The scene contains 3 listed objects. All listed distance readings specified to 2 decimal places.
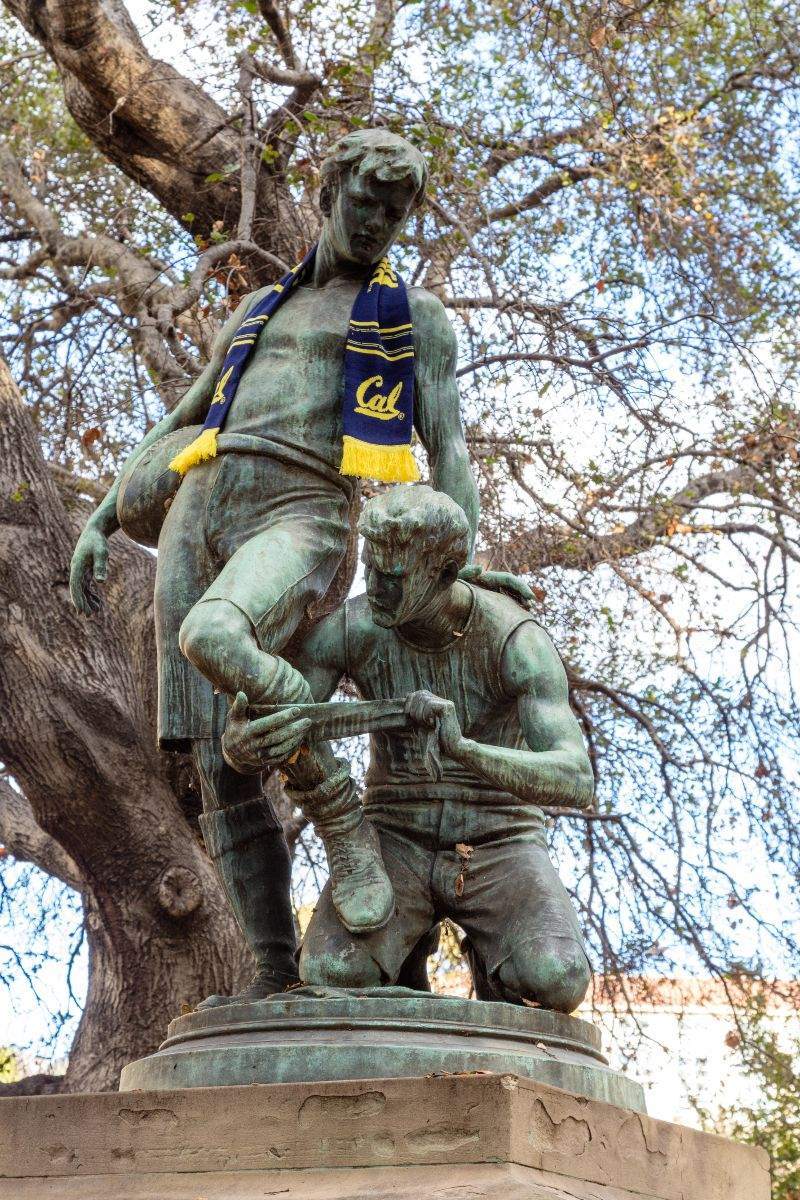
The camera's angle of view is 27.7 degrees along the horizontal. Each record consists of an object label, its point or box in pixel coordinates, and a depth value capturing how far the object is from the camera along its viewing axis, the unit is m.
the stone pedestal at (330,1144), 3.01
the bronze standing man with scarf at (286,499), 3.93
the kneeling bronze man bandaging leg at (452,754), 3.66
